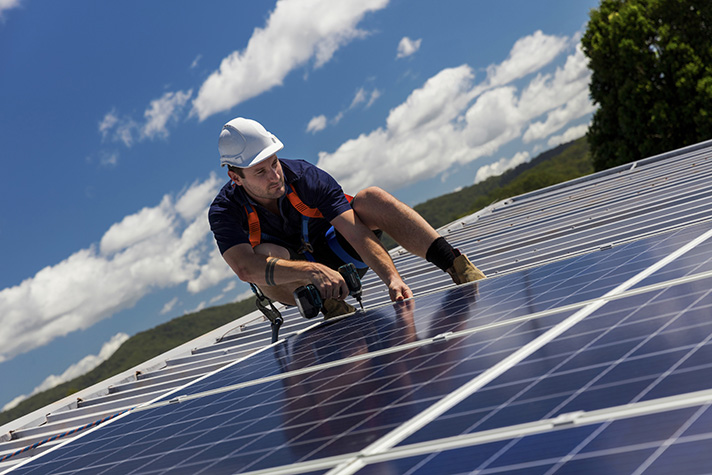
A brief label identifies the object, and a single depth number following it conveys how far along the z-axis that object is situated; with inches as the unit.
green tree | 1518.2
